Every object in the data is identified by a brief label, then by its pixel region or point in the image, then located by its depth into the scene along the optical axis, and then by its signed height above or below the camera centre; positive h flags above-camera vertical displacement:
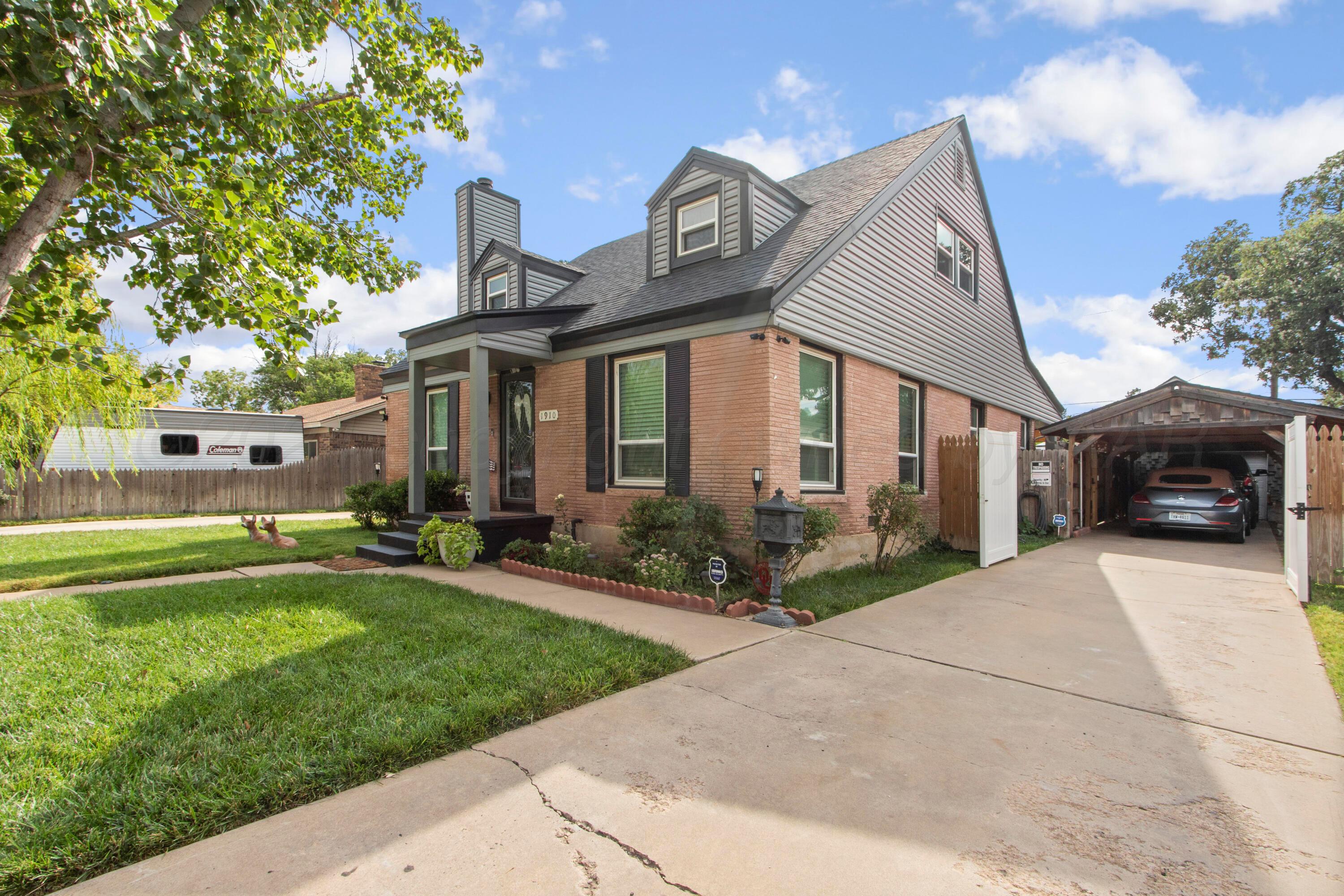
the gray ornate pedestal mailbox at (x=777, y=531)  5.76 -0.77
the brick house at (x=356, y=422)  22.55 +1.24
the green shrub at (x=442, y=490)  10.77 -0.64
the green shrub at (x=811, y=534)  6.69 -0.92
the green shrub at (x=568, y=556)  7.79 -1.35
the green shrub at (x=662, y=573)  6.67 -1.34
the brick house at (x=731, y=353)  7.61 +1.50
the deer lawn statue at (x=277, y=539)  9.73 -1.37
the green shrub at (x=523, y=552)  8.47 -1.40
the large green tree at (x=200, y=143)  3.60 +2.31
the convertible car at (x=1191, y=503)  11.52 -1.07
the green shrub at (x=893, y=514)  7.90 -0.84
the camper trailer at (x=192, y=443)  16.91 +0.38
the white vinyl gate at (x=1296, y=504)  6.80 -0.67
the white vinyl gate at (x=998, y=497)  9.14 -0.75
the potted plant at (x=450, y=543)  8.01 -1.22
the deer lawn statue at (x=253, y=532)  10.11 -1.31
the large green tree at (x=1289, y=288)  21.17 +6.13
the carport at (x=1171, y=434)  10.19 +0.32
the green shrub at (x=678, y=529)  7.11 -0.93
